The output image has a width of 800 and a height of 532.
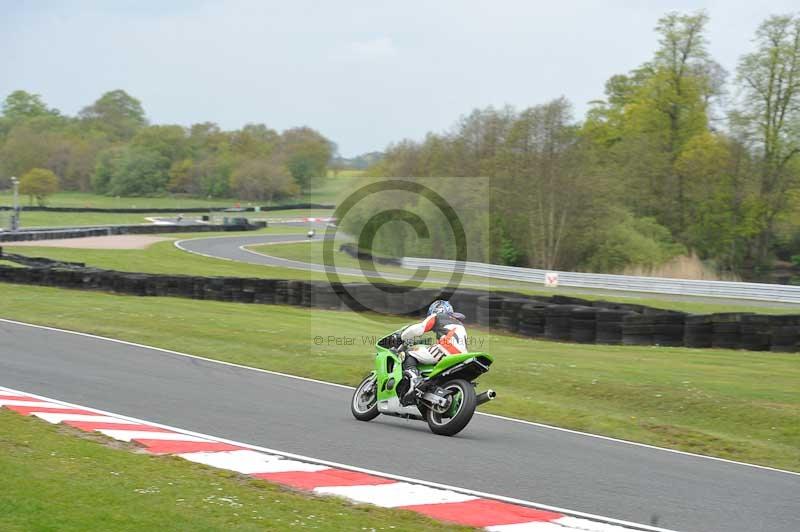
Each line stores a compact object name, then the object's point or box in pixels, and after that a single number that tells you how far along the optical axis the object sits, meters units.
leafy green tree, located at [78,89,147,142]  174.62
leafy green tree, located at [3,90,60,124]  181.12
